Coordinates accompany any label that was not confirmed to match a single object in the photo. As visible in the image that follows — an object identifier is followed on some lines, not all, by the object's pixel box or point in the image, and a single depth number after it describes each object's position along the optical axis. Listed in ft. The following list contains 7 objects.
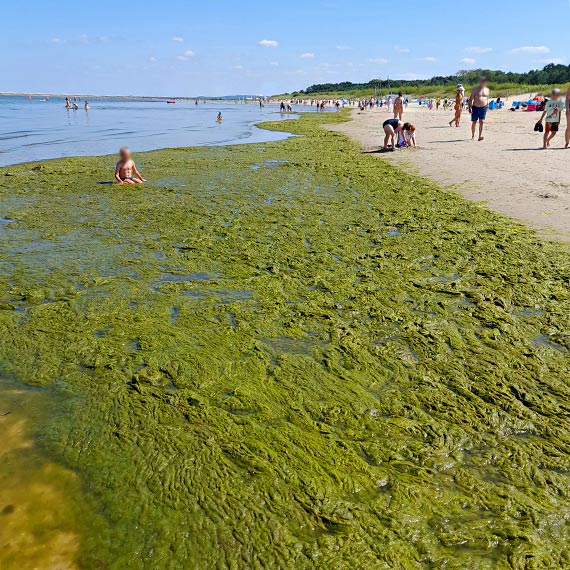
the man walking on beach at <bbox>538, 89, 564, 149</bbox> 42.65
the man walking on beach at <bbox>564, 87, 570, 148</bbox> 39.46
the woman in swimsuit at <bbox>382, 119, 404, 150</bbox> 50.26
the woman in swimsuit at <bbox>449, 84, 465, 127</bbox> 66.13
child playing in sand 52.09
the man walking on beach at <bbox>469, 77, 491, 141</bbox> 47.23
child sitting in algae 37.37
